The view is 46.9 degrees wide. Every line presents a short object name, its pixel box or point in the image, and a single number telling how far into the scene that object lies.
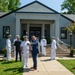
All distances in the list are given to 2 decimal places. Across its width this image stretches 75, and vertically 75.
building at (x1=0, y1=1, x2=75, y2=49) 9.97
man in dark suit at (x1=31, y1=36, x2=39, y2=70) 5.13
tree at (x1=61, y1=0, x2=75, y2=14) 23.58
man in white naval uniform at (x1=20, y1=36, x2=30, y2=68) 5.29
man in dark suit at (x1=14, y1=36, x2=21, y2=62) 6.54
